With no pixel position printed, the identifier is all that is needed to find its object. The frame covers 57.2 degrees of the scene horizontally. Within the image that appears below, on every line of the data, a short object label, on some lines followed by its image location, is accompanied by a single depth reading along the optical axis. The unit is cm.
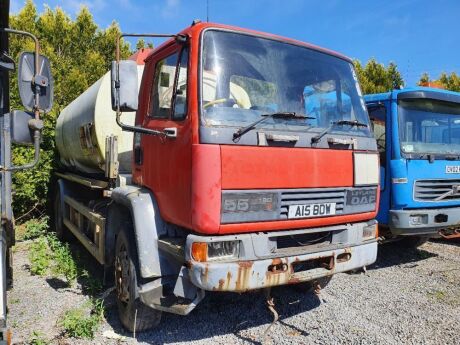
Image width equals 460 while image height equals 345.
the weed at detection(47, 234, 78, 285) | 510
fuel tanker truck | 299
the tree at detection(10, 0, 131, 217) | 1326
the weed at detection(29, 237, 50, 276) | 526
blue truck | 536
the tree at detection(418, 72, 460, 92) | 1777
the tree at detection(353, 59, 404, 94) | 1706
